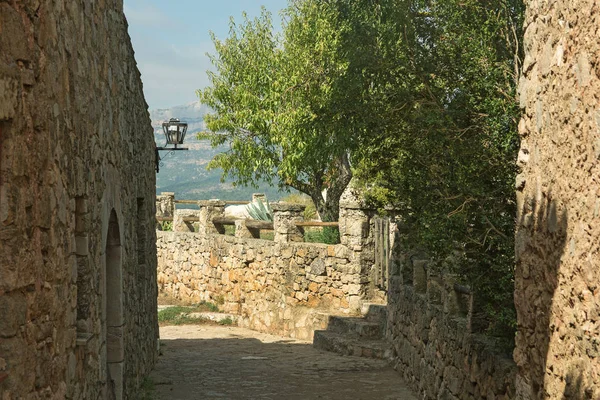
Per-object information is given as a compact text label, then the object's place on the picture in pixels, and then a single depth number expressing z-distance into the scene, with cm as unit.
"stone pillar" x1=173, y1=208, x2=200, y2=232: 2283
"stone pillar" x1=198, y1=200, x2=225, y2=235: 2105
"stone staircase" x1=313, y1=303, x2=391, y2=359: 1317
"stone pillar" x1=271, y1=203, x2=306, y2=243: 1744
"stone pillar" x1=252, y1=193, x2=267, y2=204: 2677
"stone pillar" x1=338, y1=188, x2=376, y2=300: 1570
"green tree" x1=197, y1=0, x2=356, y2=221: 2184
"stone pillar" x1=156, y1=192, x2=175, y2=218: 2592
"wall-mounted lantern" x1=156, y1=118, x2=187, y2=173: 1603
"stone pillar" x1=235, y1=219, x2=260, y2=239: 1911
